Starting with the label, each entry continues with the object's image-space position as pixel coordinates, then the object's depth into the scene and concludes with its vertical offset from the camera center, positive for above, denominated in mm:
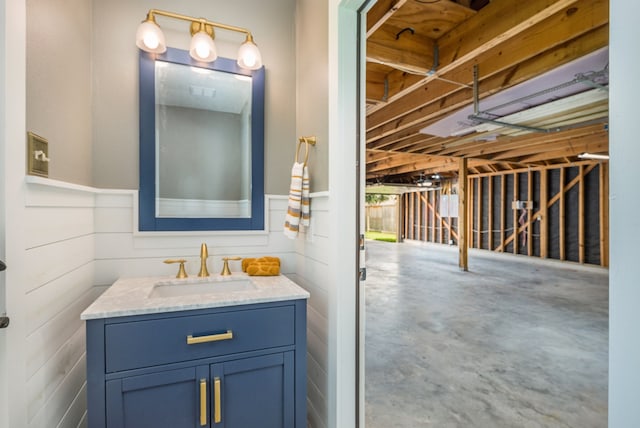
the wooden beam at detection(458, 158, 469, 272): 6484 -33
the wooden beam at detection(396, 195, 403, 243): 13016 -311
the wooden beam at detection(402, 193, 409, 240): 12953 +22
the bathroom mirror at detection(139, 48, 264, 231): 1698 +398
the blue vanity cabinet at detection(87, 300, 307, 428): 1104 -598
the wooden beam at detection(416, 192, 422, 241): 12211 +59
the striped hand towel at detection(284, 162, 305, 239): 1652 +67
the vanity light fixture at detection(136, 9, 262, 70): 1593 +916
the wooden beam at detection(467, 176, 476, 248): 10074 +385
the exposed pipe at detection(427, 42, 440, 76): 2598 +1292
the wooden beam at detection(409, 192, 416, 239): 12616 -141
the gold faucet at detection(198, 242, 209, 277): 1697 -264
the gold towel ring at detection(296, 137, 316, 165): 1669 +381
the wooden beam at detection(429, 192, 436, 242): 11477 -92
